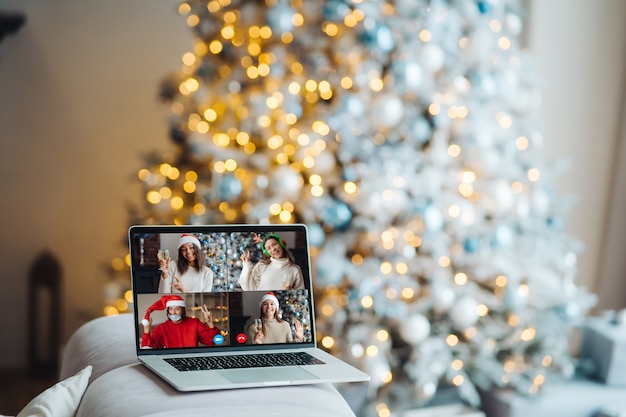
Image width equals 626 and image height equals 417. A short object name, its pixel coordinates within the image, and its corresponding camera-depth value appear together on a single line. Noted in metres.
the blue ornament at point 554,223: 2.79
